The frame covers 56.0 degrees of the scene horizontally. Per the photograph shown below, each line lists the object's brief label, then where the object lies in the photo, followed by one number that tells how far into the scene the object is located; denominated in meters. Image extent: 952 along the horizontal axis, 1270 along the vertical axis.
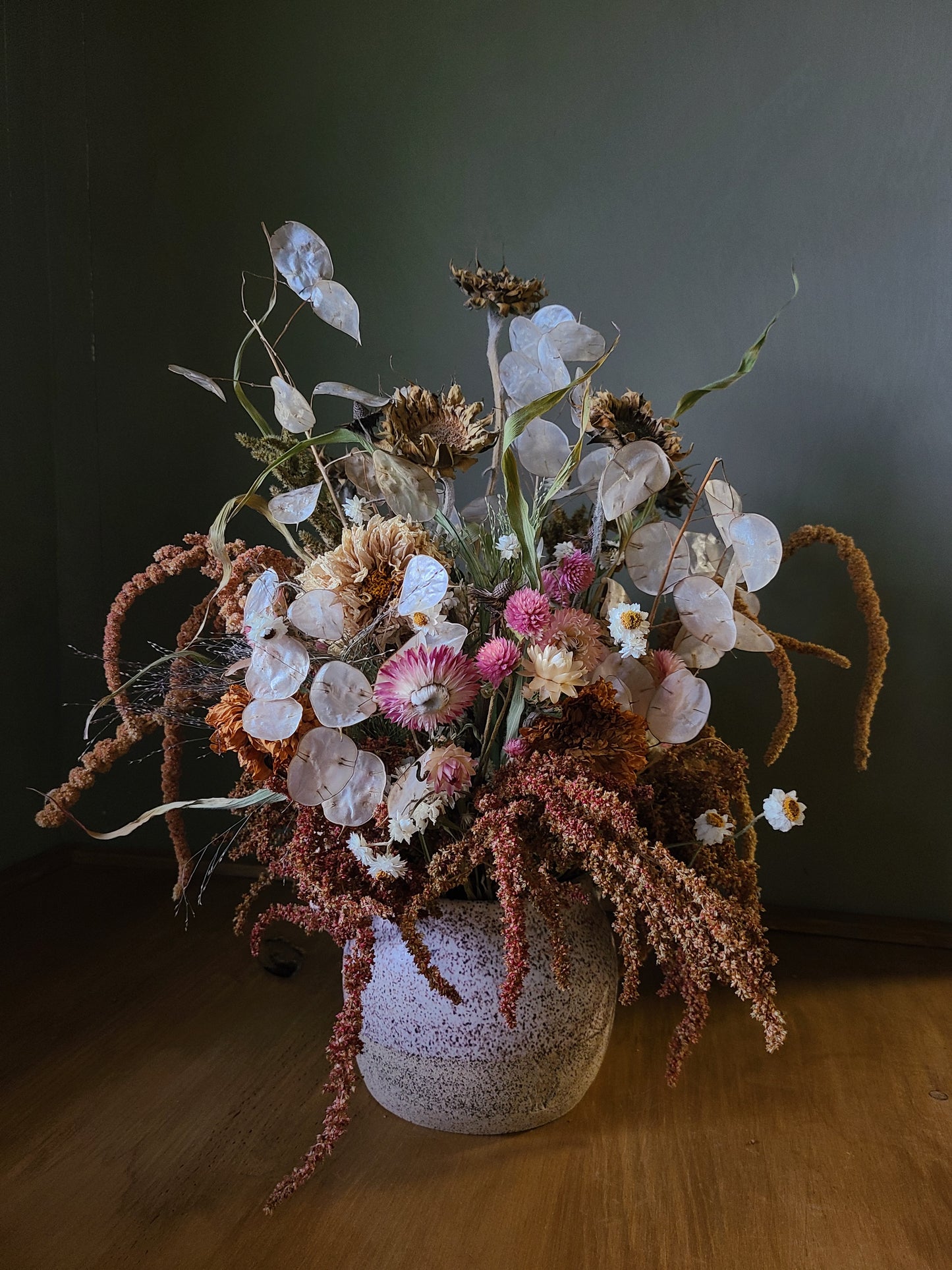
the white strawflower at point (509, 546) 0.75
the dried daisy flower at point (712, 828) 0.76
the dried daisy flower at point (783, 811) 0.75
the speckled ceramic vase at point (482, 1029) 0.74
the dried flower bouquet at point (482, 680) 0.64
